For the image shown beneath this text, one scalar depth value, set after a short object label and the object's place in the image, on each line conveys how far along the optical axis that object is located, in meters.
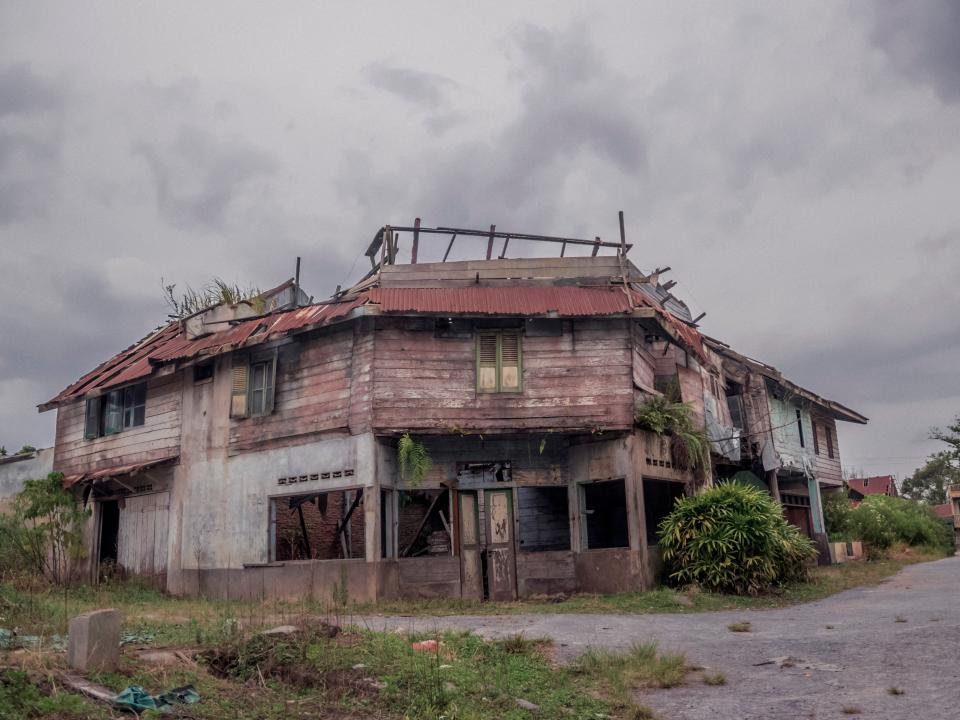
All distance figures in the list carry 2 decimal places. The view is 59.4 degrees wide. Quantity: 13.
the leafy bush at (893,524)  29.14
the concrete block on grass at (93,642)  7.60
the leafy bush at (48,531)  19.88
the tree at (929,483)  67.75
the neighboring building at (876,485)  57.09
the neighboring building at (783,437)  23.34
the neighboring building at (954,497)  50.78
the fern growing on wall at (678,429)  17.16
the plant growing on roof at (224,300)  21.00
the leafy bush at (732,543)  15.88
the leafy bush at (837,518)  28.50
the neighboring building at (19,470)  23.14
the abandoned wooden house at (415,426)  16.31
